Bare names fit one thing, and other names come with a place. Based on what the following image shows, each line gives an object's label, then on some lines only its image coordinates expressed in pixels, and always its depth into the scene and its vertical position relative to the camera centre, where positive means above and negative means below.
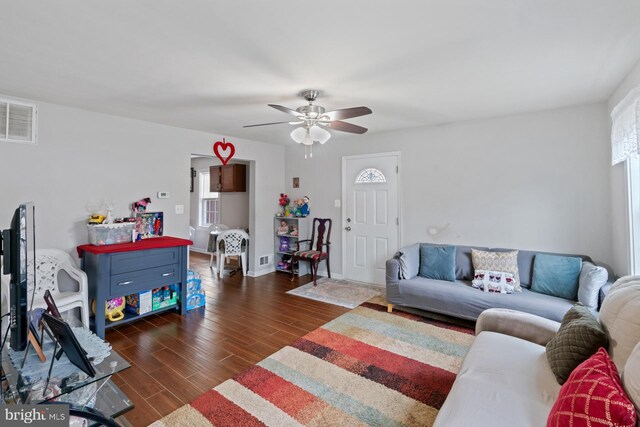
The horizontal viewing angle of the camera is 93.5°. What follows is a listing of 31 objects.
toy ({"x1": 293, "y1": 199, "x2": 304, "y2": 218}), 5.36 +0.19
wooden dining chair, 4.81 -0.48
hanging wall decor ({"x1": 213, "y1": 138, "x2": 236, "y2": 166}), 4.25 +1.08
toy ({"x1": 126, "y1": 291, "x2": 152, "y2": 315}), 3.36 -0.95
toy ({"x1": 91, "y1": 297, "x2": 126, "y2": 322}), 3.21 -0.96
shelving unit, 5.40 -0.38
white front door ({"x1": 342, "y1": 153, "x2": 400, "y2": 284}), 4.52 +0.06
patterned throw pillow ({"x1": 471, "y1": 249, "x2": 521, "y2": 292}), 3.26 -0.50
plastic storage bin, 3.21 -0.15
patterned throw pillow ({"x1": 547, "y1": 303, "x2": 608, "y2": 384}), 1.46 -0.64
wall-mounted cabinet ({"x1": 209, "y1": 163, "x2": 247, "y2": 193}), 6.36 +0.88
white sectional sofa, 1.25 -0.82
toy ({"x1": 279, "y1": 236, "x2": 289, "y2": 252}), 5.61 -0.48
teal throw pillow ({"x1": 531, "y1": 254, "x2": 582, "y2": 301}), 2.93 -0.59
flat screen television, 1.22 -0.21
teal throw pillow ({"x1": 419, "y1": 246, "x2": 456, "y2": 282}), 3.58 -0.55
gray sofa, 2.78 -0.79
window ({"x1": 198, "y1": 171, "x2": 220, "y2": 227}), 7.56 +0.40
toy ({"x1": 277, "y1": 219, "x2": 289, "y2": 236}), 5.53 -0.19
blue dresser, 2.94 -0.53
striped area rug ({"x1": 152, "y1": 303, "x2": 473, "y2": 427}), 1.88 -1.22
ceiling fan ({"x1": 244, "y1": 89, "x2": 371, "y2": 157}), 2.68 +0.91
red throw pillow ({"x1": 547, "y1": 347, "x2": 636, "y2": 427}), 0.97 -0.63
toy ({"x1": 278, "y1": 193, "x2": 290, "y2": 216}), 5.56 +0.29
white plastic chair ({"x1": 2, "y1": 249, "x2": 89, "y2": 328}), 2.82 -0.60
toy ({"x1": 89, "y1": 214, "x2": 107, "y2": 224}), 3.22 +0.01
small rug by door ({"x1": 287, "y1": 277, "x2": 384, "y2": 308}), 4.04 -1.07
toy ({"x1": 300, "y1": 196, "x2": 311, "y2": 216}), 5.32 +0.18
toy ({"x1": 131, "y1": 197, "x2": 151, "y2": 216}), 3.70 +0.16
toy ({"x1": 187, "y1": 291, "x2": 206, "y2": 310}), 3.71 -1.02
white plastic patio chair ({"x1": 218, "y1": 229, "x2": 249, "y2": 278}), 5.17 -0.45
